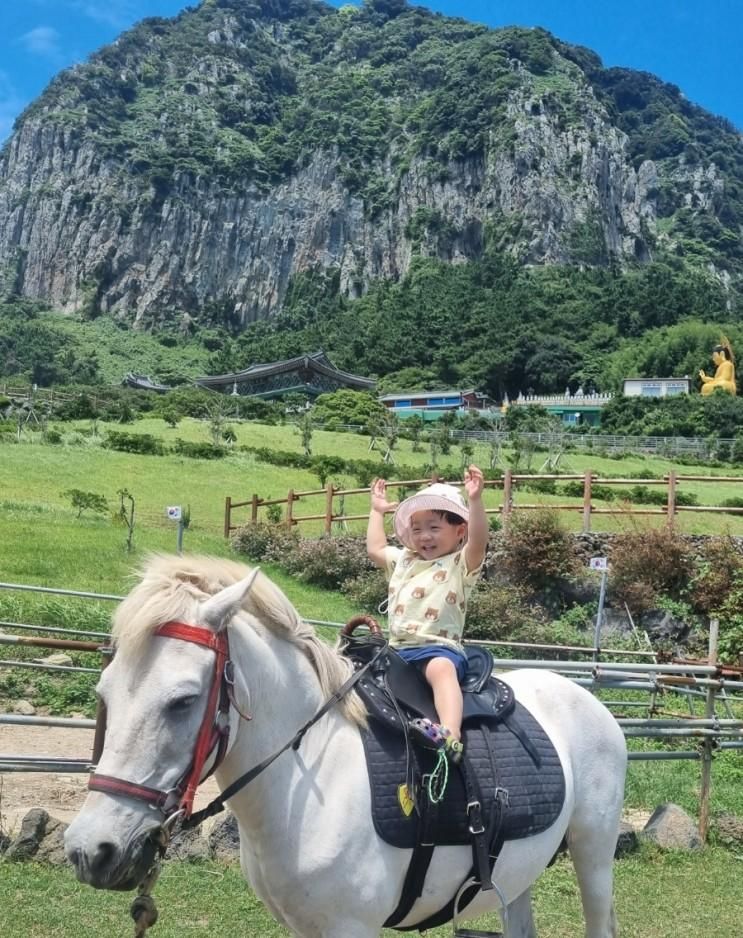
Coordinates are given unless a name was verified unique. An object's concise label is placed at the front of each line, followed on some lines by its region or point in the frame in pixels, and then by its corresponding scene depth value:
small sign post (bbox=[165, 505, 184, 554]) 10.55
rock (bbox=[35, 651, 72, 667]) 8.39
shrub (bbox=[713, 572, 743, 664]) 11.50
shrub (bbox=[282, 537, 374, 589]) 14.80
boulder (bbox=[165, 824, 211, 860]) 4.53
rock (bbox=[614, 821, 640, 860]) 5.15
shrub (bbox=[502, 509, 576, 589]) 13.48
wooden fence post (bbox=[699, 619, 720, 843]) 5.62
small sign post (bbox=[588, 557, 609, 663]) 9.52
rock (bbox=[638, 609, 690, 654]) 12.73
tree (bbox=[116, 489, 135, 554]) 14.91
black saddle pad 2.14
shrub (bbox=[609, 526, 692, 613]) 13.16
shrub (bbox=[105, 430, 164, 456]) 27.66
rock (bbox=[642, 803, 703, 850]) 5.30
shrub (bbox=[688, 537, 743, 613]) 12.75
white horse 1.76
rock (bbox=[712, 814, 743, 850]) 5.60
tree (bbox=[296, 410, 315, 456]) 30.44
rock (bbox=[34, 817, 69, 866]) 4.25
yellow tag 2.12
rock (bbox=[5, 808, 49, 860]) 4.27
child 2.50
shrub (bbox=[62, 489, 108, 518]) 18.02
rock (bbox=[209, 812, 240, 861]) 4.60
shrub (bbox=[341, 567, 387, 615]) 13.48
